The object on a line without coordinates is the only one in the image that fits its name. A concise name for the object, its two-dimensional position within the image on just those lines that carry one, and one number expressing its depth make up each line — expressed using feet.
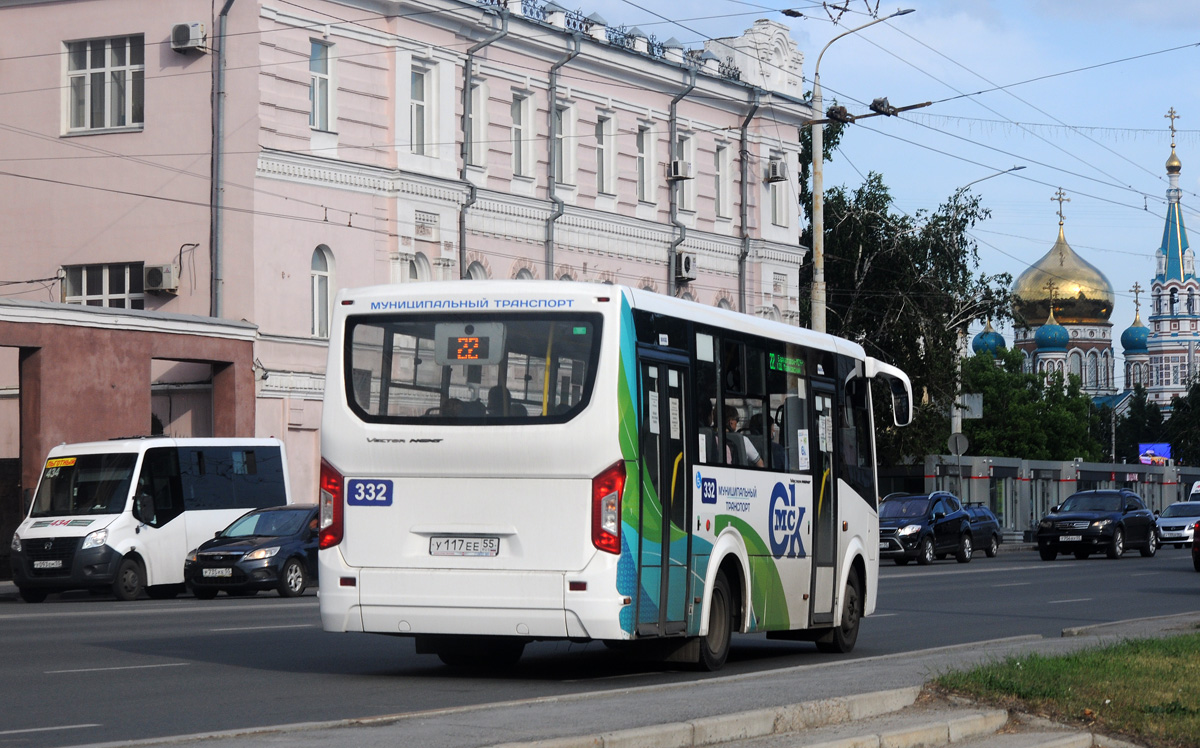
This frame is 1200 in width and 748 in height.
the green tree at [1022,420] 360.89
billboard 382.22
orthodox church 538.47
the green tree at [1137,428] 508.53
